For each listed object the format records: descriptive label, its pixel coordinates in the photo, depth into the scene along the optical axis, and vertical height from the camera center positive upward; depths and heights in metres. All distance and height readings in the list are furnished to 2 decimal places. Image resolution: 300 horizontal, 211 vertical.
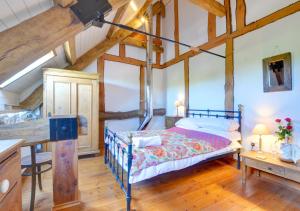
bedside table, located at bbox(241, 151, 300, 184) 1.98 -0.84
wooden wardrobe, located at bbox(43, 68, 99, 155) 3.23 +0.17
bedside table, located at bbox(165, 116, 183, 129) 4.44 -0.42
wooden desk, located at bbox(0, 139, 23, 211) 0.80 -0.39
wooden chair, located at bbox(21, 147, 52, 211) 1.80 -0.67
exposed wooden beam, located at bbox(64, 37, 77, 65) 2.65 +1.11
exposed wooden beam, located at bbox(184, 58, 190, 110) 4.52 +0.70
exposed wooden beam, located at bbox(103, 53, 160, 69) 4.75 +1.51
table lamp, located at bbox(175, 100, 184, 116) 4.73 +0.10
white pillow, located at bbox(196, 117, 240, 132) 2.99 -0.37
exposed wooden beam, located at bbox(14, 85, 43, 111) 3.58 +0.18
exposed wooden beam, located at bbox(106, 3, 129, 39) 2.94 +1.84
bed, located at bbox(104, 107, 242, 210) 1.97 -0.63
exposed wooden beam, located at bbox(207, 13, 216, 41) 3.79 +1.96
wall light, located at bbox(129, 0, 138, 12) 3.10 +2.13
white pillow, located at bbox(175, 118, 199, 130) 3.50 -0.41
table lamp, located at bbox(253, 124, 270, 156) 2.53 -0.40
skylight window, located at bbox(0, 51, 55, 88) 2.66 +0.77
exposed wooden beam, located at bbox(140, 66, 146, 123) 5.26 +0.53
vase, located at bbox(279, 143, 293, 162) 2.11 -0.65
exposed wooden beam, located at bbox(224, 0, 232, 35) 3.42 +1.95
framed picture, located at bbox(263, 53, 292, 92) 2.51 +0.55
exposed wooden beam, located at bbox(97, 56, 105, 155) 4.61 +0.41
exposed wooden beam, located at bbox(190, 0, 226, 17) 3.15 +2.10
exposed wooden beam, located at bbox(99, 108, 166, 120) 4.66 -0.24
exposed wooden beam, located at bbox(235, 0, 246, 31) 3.19 +1.90
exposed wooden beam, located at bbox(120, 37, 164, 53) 4.95 +2.08
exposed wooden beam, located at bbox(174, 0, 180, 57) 4.94 +2.53
